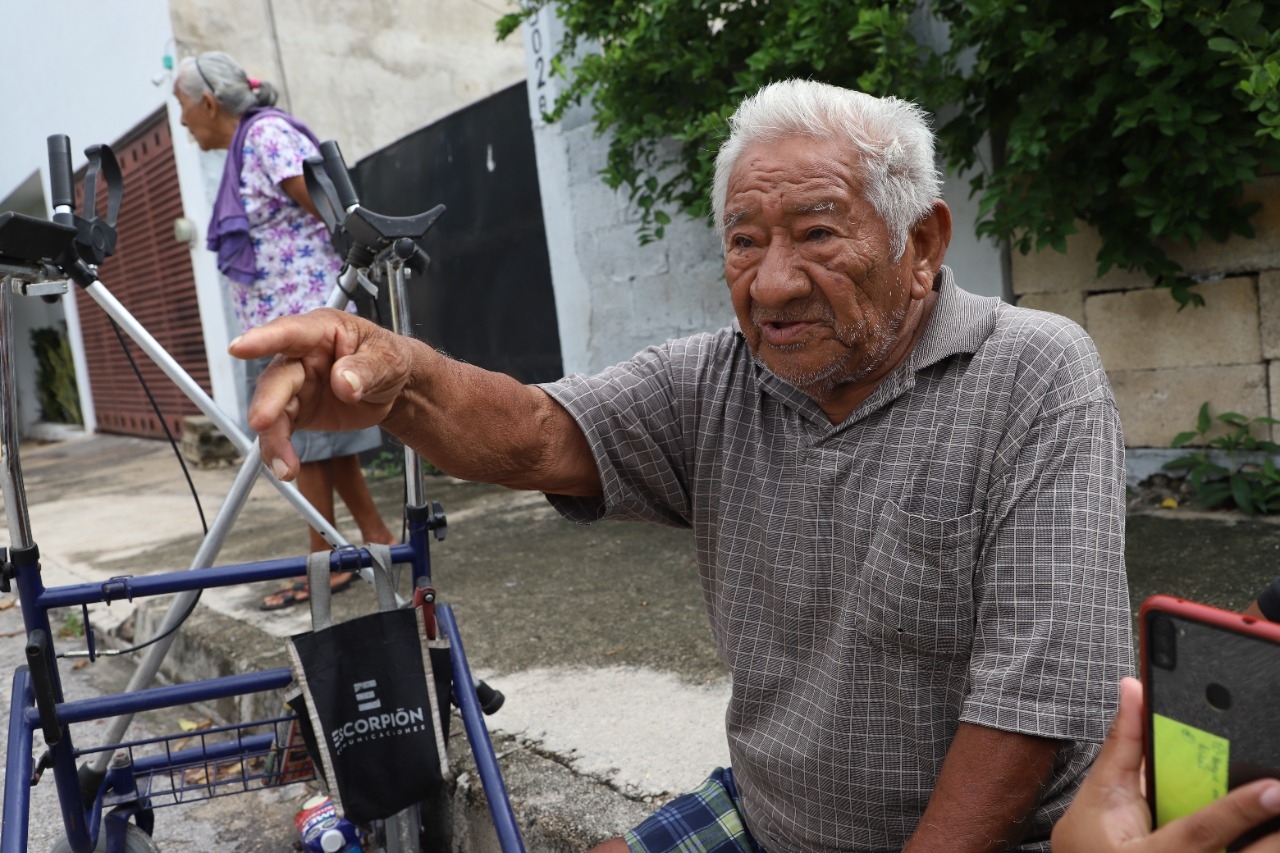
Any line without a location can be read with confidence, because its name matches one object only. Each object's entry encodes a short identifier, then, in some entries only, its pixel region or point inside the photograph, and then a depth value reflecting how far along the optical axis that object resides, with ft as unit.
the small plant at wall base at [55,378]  43.01
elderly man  4.07
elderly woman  11.31
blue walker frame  6.12
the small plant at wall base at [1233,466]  11.22
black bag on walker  6.31
